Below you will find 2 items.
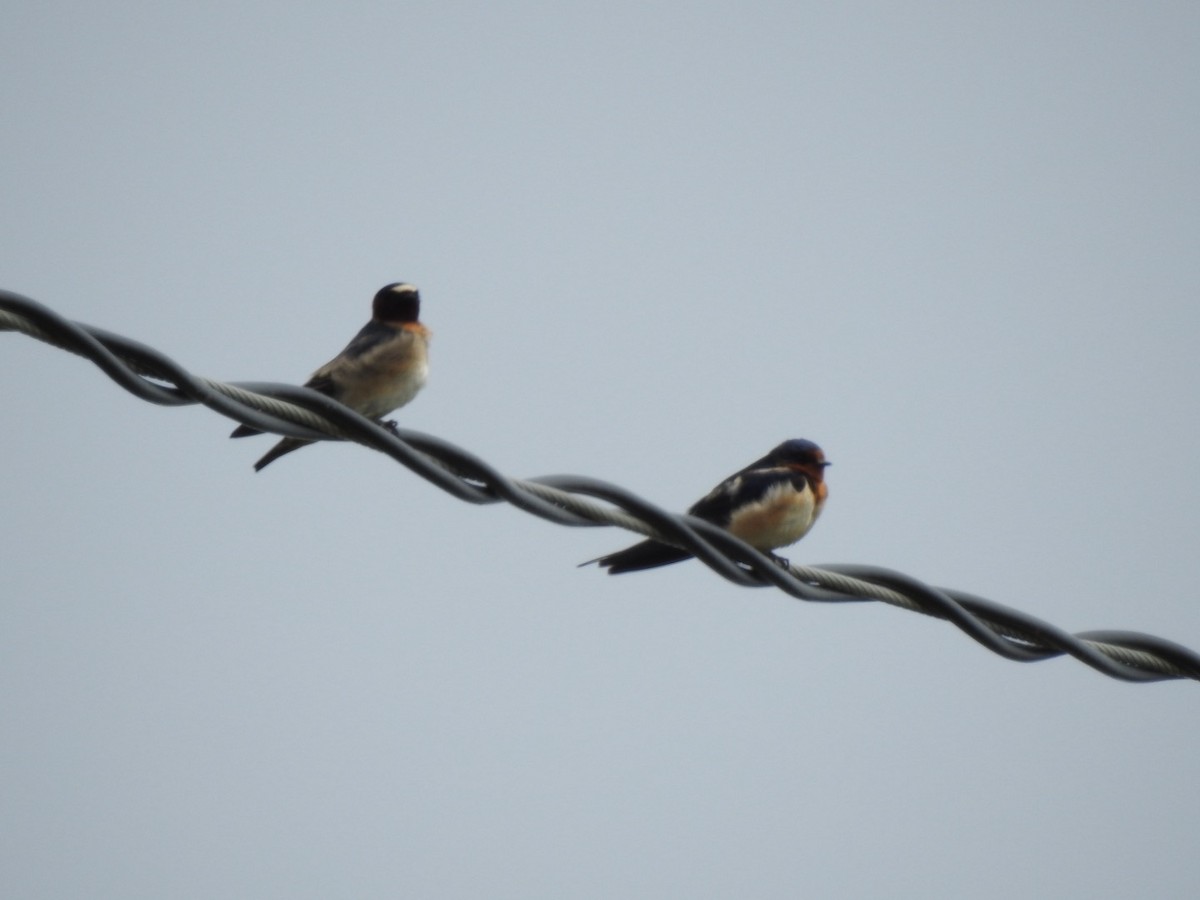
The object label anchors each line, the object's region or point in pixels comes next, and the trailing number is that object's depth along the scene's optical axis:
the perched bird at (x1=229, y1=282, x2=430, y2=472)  14.12
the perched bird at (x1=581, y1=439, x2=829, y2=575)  15.48
